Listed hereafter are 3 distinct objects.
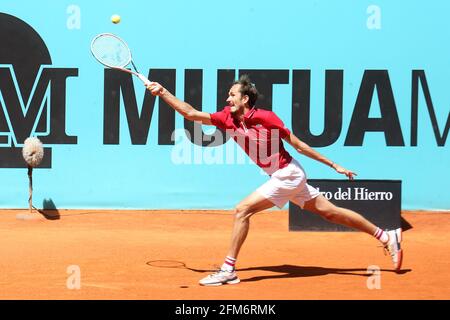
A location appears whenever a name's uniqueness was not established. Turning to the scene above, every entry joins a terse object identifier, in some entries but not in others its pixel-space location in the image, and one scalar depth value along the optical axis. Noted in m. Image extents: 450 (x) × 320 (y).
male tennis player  14.31
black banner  21.20
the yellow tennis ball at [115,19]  19.02
